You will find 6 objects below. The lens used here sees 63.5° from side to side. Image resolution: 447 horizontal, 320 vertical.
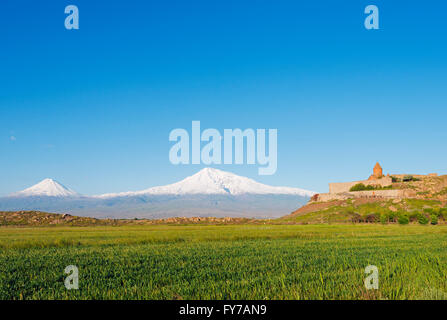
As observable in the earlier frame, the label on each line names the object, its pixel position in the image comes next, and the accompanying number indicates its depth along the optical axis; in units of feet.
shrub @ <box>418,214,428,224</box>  271.22
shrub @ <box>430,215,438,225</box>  267.59
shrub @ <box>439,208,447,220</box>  276.02
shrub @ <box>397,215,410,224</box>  263.90
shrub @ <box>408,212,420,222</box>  282.58
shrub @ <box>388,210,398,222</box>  288.71
